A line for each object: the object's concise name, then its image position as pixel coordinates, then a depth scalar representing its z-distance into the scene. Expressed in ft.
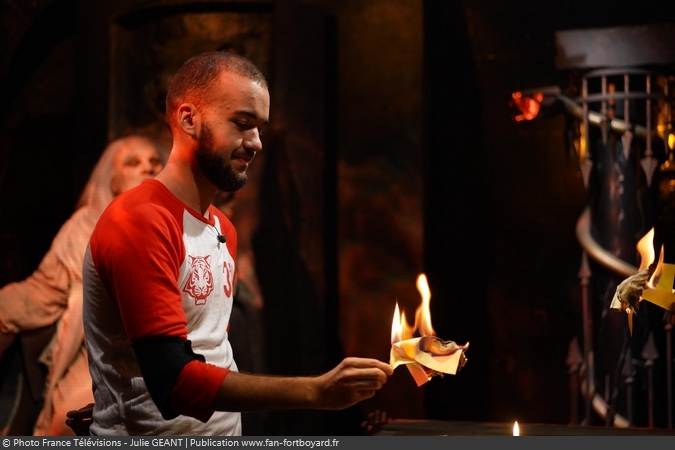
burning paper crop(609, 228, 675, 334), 5.93
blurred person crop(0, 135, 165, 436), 12.32
